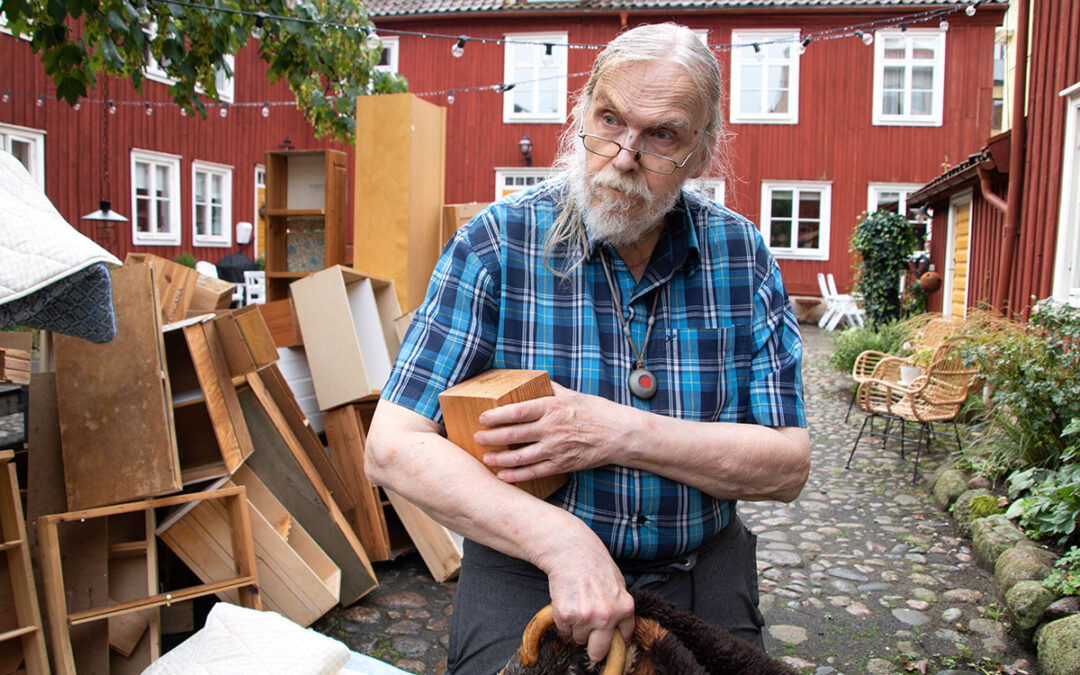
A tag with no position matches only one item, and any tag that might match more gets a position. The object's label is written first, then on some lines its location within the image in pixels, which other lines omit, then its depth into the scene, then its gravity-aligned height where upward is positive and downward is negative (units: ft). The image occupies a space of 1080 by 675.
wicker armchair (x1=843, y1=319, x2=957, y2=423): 25.32 -2.42
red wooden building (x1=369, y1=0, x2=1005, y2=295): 57.21 +12.50
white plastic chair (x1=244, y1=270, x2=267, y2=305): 42.63 -1.63
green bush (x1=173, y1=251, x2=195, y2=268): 44.11 -0.30
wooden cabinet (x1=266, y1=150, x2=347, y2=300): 18.01 +0.89
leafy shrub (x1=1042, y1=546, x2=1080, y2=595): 11.27 -4.36
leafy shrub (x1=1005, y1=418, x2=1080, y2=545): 12.98 -3.88
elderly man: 4.37 -0.59
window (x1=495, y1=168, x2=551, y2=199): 61.21 +6.46
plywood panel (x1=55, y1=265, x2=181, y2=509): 9.60 -2.01
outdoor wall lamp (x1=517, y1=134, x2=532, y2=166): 59.62 +8.41
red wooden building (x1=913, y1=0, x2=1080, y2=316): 22.66 +2.95
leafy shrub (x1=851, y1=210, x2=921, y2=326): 38.63 +0.61
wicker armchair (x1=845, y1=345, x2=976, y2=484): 20.53 -3.24
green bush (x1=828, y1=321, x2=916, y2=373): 32.37 -2.97
